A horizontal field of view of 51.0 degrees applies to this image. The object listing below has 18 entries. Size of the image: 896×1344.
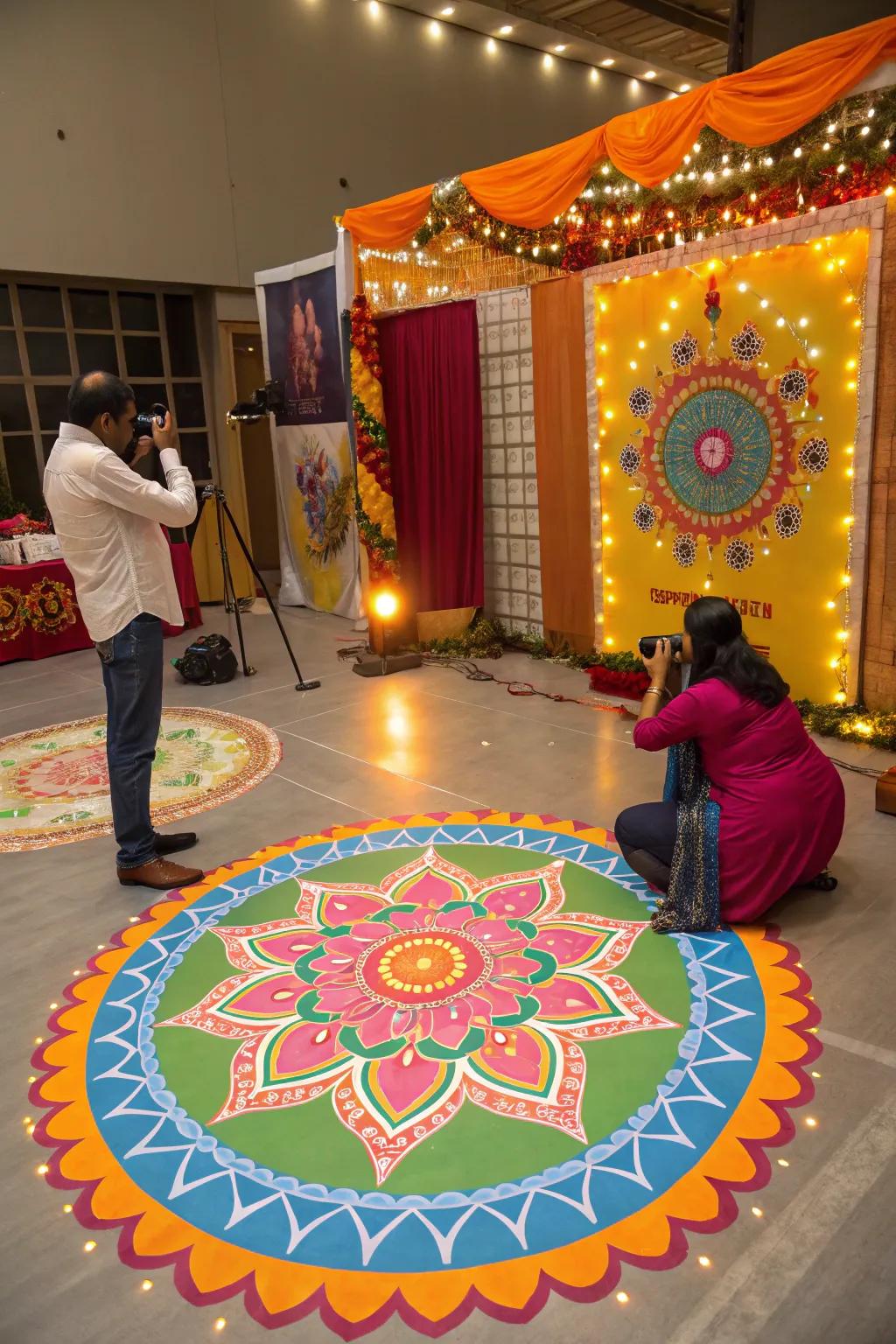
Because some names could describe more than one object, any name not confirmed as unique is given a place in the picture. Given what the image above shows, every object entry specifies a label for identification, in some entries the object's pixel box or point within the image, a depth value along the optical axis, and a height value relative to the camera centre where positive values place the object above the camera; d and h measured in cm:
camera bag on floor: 568 -120
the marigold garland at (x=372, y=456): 602 -2
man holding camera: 294 -28
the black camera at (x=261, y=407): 639 +34
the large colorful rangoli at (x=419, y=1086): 177 -145
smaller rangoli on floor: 389 -140
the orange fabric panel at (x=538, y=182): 450 +129
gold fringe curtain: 570 +108
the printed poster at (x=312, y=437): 689 +14
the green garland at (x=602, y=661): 416 -127
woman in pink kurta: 260 -90
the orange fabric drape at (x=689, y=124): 355 +131
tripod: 527 -62
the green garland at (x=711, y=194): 385 +112
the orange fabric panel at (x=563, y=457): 526 -8
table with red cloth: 647 -99
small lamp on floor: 577 -117
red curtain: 574 +0
